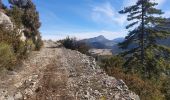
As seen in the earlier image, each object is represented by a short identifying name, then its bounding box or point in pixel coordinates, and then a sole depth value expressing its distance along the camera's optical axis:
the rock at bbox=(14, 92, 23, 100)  3.23
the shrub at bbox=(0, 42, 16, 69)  4.53
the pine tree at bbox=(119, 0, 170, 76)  11.09
